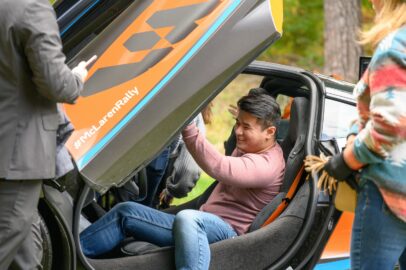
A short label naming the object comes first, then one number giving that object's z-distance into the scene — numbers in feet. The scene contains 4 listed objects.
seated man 18.62
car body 16.30
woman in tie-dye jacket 13.87
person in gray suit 15.07
